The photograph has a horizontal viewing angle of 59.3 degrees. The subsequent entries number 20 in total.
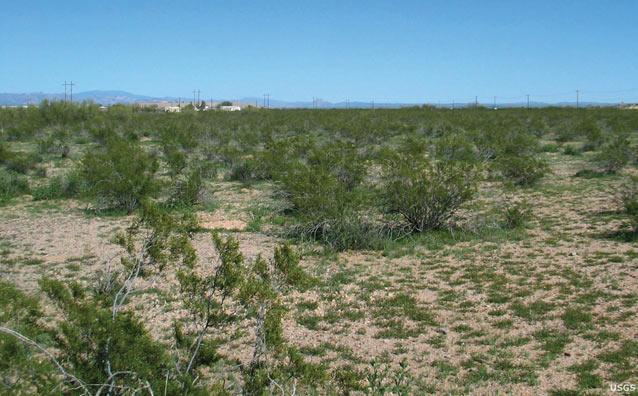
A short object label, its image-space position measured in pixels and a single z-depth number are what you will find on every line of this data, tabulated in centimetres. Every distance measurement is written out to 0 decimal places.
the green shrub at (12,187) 1375
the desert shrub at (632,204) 942
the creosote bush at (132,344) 323
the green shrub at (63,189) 1366
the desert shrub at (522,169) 1527
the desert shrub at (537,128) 3122
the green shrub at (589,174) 1605
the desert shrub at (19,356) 303
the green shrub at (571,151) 2172
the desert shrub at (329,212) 939
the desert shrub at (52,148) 2175
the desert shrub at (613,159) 1634
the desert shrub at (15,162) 1733
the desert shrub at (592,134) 2344
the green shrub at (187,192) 1298
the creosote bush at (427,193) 1000
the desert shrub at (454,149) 1795
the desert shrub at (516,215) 1049
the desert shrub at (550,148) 2291
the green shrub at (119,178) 1222
